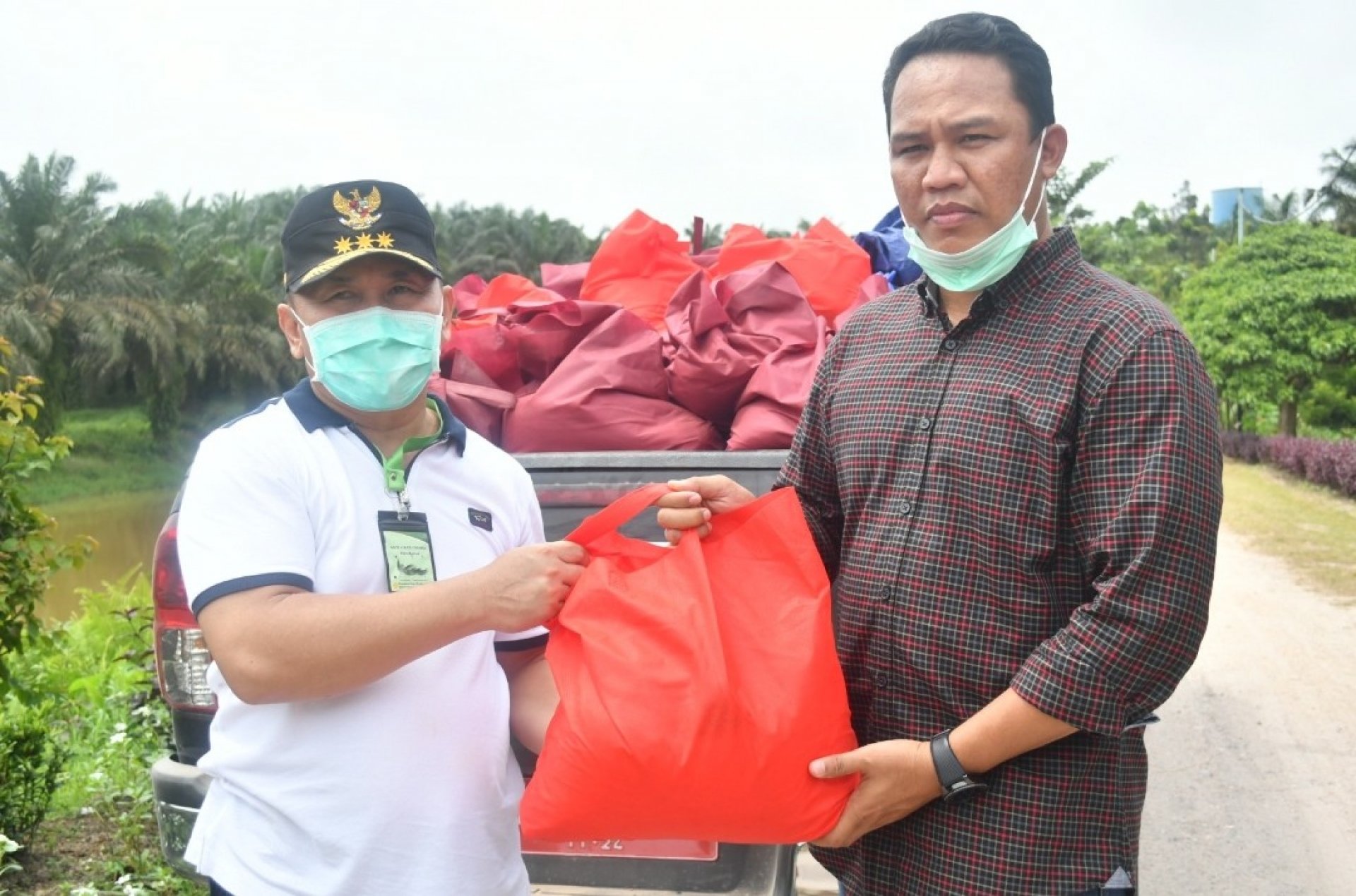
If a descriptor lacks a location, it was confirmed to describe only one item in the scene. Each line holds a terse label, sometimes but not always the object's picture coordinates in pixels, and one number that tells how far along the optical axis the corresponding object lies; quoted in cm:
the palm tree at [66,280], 2831
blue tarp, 462
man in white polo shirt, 169
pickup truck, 261
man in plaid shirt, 171
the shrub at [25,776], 414
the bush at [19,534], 414
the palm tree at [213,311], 3141
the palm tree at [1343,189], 4325
